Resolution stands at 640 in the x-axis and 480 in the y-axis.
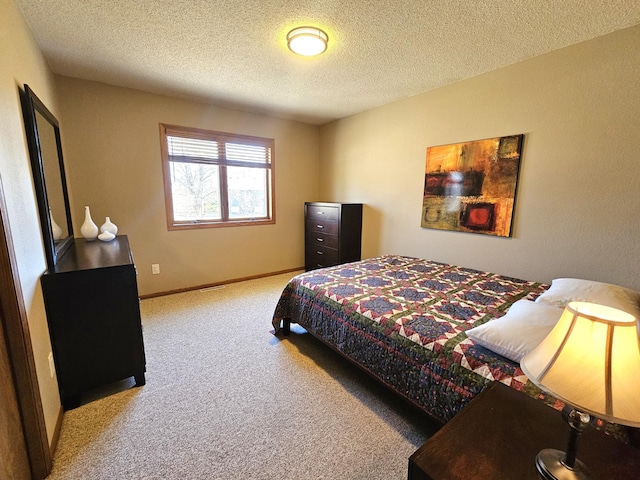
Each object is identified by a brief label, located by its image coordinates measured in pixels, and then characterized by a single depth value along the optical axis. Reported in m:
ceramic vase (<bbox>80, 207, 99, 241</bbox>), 2.59
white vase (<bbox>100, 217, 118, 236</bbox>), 2.64
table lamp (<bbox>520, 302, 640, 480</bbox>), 0.60
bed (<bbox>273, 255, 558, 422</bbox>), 1.31
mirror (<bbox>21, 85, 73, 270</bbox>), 1.69
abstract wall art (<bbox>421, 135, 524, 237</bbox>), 2.59
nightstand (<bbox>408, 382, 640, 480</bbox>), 0.74
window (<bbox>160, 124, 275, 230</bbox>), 3.47
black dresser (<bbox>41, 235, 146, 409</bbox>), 1.63
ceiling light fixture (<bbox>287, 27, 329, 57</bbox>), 1.97
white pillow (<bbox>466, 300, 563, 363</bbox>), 1.23
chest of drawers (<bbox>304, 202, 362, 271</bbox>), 3.91
